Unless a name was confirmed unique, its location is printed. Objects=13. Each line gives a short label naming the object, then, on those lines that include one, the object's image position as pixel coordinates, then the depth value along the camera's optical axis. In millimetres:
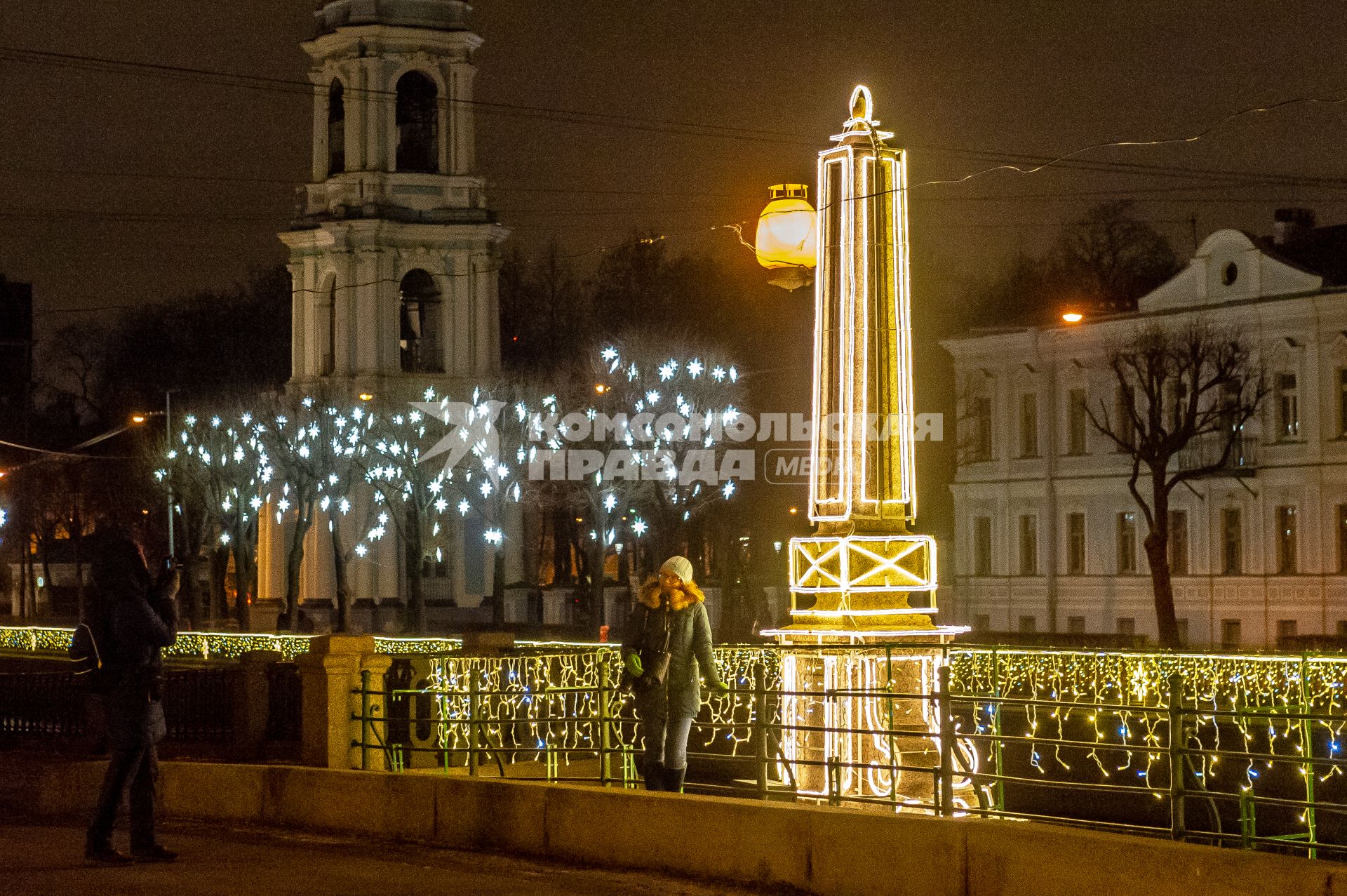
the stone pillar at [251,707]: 23484
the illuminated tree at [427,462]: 64375
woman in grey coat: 14117
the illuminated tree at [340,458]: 64500
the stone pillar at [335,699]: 15617
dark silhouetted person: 12633
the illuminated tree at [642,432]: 61750
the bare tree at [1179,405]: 51188
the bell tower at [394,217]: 66000
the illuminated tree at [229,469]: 65562
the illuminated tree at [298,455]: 64875
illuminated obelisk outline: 16844
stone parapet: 10023
